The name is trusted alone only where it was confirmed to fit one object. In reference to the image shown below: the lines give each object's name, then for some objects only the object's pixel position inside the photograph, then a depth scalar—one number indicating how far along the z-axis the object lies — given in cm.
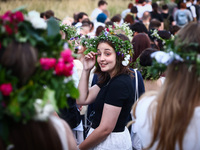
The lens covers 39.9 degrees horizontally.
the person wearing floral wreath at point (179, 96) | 183
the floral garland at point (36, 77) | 149
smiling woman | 275
